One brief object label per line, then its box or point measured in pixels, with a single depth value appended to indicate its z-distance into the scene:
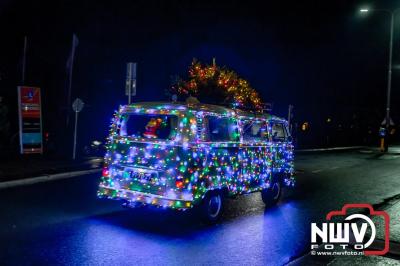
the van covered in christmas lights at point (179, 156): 7.49
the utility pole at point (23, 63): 24.43
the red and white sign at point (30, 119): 17.95
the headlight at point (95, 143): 20.77
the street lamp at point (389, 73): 32.78
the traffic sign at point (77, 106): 18.47
